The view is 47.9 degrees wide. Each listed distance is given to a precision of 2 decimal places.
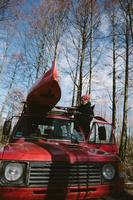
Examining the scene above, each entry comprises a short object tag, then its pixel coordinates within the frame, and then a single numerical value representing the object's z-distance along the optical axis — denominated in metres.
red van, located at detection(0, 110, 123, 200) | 2.03
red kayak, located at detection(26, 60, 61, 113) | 2.70
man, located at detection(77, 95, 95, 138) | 3.37
